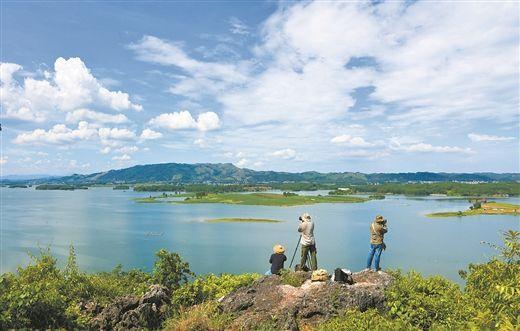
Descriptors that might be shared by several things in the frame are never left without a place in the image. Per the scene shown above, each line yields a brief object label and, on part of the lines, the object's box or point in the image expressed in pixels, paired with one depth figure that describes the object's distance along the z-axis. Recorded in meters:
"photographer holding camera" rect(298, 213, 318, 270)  13.15
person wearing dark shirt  13.15
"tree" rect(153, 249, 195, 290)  12.16
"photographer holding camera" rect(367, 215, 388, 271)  13.14
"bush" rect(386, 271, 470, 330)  8.70
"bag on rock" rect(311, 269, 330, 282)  10.67
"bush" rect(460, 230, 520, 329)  5.09
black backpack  10.61
